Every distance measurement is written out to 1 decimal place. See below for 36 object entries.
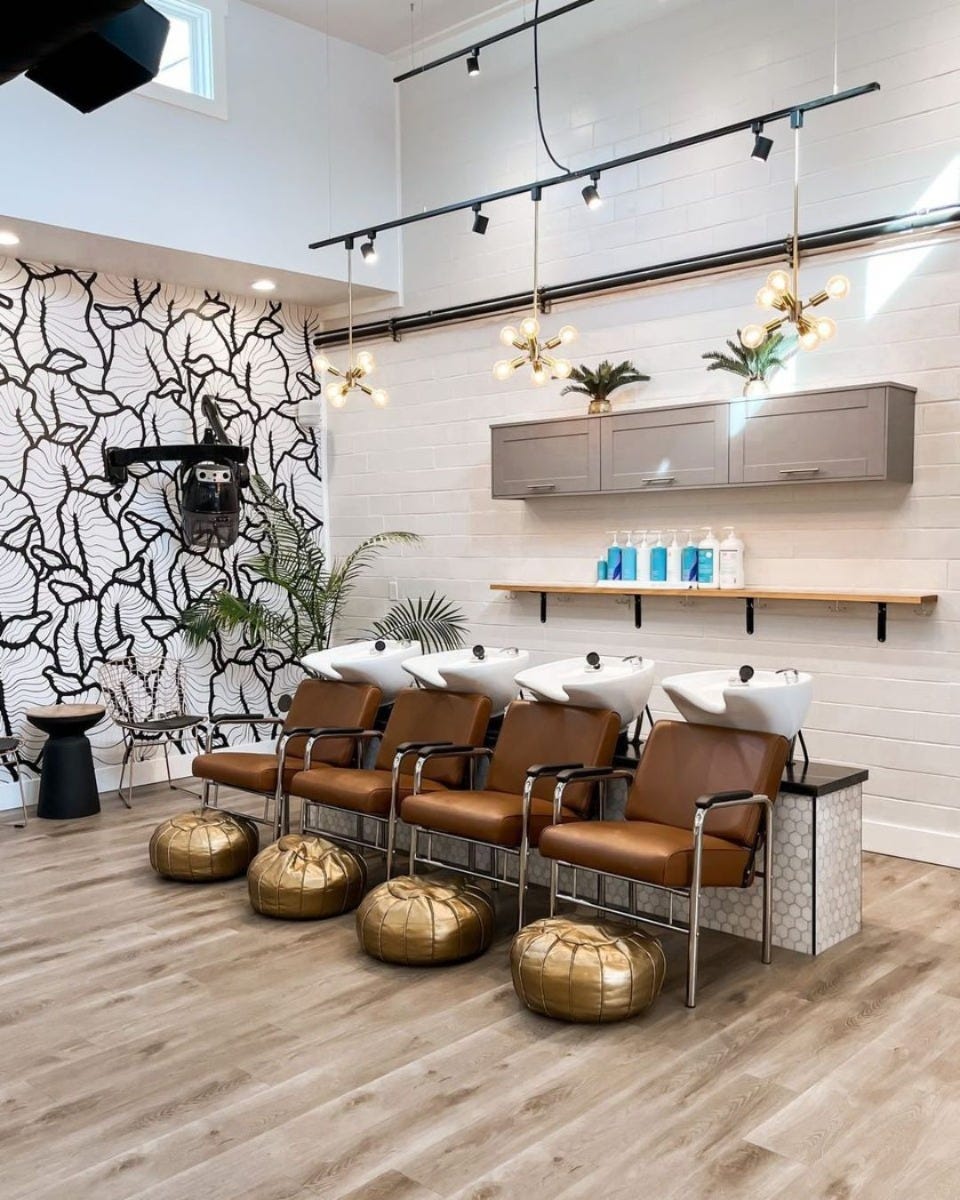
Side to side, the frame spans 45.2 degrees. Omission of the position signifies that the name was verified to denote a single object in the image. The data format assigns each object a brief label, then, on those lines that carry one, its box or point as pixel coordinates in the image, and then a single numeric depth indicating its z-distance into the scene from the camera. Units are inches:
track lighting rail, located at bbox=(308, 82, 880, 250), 171.9
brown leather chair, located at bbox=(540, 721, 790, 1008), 144.0
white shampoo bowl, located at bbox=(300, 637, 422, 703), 219.0
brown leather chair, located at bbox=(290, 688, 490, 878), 186.4
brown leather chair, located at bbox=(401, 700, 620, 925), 165.3
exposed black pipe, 204.1
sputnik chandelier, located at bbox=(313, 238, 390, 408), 231.9
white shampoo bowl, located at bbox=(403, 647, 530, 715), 197.5
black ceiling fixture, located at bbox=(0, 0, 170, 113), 104.7
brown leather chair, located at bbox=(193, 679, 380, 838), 202.2
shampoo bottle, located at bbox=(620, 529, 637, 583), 239.8
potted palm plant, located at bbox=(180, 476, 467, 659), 279.8
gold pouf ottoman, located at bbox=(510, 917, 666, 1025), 134.2
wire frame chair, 256.1
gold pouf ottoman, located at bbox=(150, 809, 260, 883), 192.2
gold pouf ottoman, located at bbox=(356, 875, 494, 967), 153.6
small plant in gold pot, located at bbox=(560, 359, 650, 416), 242.5
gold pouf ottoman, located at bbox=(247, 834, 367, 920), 173.0
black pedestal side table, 242.7
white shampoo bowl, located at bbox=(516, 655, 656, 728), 175.9
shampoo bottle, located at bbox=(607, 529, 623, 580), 242.5
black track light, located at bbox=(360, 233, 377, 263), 227.7
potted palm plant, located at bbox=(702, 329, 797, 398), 216.4
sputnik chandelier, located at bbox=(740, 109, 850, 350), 164.4
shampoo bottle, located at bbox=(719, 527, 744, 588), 223.8
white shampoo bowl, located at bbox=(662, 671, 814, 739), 155.1
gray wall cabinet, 198.5
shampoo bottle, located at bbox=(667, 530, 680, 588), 231.6
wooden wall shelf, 201.6
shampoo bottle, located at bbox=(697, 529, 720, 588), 225.3
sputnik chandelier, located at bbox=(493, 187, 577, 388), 196.5
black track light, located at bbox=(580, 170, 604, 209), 201.2
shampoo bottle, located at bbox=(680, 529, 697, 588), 228.4
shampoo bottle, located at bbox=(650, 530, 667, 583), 234.2
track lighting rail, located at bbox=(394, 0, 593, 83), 226.1
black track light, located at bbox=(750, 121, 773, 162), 180.9
